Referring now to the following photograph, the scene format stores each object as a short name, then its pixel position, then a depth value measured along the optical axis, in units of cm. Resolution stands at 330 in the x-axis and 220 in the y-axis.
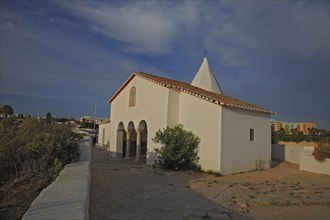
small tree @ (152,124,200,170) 1558
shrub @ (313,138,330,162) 1828
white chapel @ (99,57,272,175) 1537
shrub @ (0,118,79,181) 800
